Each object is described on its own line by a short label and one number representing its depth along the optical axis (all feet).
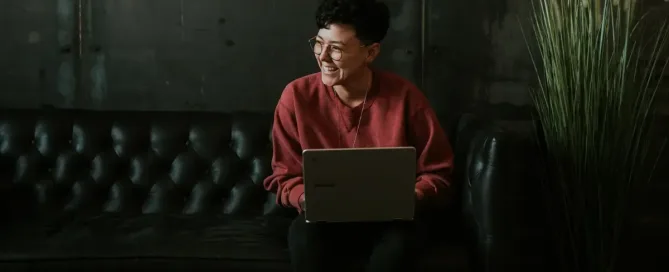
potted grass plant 7.06
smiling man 6.44
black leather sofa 7.45
